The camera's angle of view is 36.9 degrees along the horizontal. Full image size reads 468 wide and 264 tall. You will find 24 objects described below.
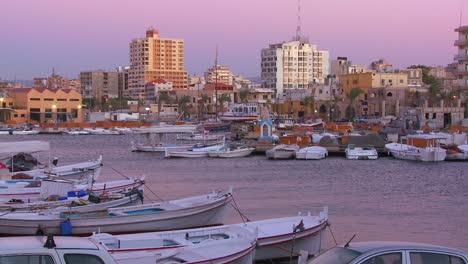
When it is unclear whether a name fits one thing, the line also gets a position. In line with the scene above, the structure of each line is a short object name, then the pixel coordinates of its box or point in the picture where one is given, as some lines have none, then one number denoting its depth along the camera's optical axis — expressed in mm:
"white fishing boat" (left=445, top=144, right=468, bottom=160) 54125
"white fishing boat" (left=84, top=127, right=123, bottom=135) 110188
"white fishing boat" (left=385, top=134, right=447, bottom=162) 52250
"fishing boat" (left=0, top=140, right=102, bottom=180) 28016
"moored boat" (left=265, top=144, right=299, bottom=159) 56000
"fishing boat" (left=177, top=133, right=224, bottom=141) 76869
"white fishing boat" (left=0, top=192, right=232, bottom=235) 15672
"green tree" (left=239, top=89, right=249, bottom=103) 141875
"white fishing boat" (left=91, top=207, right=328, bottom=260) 12773
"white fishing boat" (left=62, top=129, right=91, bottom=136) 109812
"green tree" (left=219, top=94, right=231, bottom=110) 142500
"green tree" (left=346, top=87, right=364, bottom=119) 108375
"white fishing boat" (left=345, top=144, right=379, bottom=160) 54844
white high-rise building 191125
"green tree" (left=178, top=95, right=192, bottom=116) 148625
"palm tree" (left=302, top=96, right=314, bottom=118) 121125
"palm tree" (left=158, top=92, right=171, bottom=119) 156000
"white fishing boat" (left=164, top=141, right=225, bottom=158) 58219
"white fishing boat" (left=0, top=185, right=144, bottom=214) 17344
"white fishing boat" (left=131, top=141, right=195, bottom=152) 61462
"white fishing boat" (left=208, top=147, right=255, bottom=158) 57812
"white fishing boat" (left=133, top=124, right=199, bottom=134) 69812
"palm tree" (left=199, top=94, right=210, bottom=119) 141588
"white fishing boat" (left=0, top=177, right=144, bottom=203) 21953
